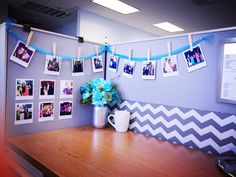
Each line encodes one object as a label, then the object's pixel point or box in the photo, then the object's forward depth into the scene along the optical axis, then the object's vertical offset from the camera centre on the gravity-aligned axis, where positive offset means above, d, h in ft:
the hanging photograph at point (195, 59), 3.16 +0.45
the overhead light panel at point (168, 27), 16.29 +5.01
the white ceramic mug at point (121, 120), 3.92 -0.68
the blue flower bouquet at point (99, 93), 4.04 -0.17
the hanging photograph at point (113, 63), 4.40 +0.48
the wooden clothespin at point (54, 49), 3.74 +0.64
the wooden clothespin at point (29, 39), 3.41 +0.75
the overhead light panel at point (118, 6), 11.98 +4.96
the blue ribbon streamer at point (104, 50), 3.23 +0.64
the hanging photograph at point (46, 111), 3.64 -0.50
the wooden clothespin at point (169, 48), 3.53 +0.67
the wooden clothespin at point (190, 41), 3.25 +0.74
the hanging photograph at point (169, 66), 3.47 +0.35
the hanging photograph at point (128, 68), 4.12 +0.36
